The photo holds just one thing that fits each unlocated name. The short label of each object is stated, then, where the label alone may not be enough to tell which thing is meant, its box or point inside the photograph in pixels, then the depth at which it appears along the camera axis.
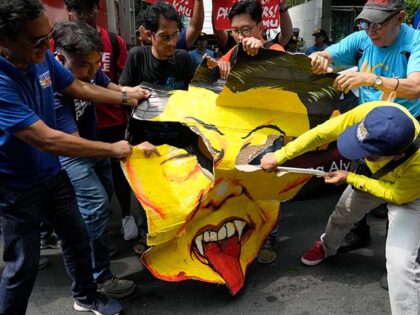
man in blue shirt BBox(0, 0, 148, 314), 1.71
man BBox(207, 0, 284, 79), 2.76
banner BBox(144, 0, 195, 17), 4.09
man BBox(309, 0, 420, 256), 2.31
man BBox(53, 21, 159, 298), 2.31
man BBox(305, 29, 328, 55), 8.34
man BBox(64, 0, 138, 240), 2.92
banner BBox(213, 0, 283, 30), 3.83
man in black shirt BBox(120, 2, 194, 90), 2.72
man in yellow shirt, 1.94
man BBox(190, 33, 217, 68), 7.16
